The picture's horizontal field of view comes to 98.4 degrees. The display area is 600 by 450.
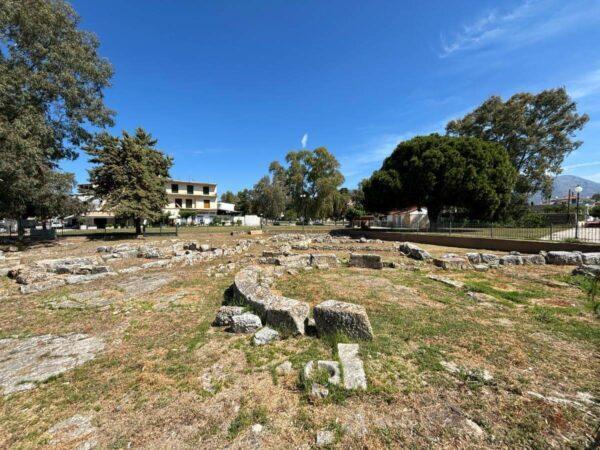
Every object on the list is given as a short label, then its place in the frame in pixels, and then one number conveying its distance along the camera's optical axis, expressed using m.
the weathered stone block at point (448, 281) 7.57
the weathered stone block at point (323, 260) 11.05
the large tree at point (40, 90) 14.38
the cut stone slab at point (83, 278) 8.67
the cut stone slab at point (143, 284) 7.67
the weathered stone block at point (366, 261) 10.48
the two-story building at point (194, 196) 54.54
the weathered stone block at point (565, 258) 10.69
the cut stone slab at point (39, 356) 3.60
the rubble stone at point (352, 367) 3.12
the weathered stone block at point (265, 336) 4.37
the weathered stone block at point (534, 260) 11.06
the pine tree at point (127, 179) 23.59
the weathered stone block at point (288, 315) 4.61
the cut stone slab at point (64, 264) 10.12
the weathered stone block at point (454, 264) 10.29
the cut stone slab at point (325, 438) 2.42
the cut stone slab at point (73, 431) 2.56
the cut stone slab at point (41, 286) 7.73
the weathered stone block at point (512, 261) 11.05
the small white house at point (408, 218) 39.62
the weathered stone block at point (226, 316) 5.18
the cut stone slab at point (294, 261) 11.01
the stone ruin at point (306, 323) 3.39
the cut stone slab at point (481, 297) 6.31
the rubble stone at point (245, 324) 4.86
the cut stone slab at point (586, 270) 8.17
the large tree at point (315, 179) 42.34
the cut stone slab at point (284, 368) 3.52
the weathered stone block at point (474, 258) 11.47
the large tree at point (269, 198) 62.62
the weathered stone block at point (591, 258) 10.11
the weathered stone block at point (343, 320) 4.23
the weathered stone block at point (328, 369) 3.21
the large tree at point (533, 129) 29.16
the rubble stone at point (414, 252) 12.45
